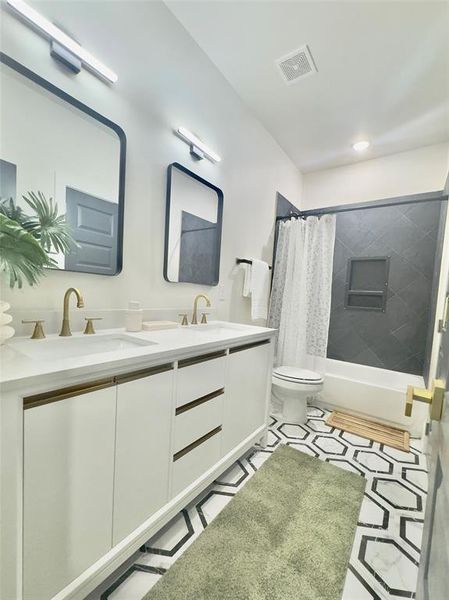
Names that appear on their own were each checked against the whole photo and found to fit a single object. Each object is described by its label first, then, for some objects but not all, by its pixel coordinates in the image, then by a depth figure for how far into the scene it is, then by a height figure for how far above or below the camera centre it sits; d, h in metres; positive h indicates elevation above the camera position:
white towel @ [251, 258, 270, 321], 2.27 -0.02
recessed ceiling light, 2.50 +1.47
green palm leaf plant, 0.85 +0.14
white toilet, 2.08 -0.82
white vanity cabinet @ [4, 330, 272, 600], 0.65 -0.61
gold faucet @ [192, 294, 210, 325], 1.78 -0.19
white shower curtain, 2.38 -0.04
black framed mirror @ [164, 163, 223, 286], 1.61 +0.38
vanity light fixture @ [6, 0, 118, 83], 0.93 +0.94
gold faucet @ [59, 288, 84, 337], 1.08 -0.15
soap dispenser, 1.30 -0.19
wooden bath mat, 1.98 -1.14
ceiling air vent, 1.67 +1.53
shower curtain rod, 2.36 +0.80
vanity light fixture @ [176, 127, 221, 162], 1.60 +0.92
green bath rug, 0.94 -1.11
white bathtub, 2.14 -0.92
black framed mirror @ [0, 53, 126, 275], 0.96 +0.49
